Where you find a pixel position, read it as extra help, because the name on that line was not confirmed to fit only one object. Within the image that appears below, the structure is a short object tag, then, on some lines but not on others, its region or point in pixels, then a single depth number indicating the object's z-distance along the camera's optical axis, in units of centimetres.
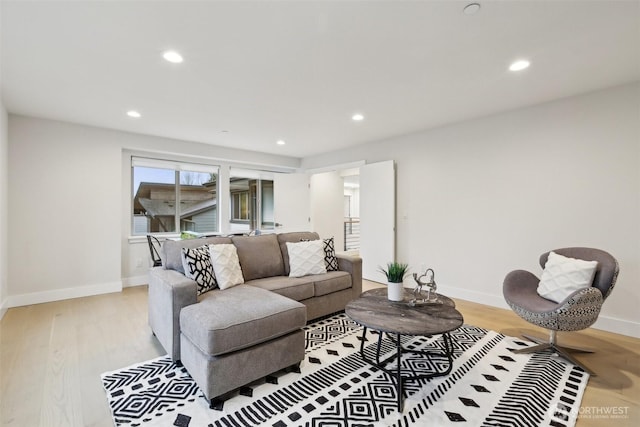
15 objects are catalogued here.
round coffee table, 178
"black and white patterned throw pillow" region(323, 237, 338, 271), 342
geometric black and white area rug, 163
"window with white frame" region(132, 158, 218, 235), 483
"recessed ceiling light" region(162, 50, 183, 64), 219
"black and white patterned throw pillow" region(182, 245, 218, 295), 248
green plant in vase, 229
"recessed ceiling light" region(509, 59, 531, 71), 234
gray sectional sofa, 177
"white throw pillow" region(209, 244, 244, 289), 262
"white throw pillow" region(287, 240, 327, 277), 317
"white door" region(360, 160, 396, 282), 462
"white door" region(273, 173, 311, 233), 621
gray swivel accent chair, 212
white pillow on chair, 235
